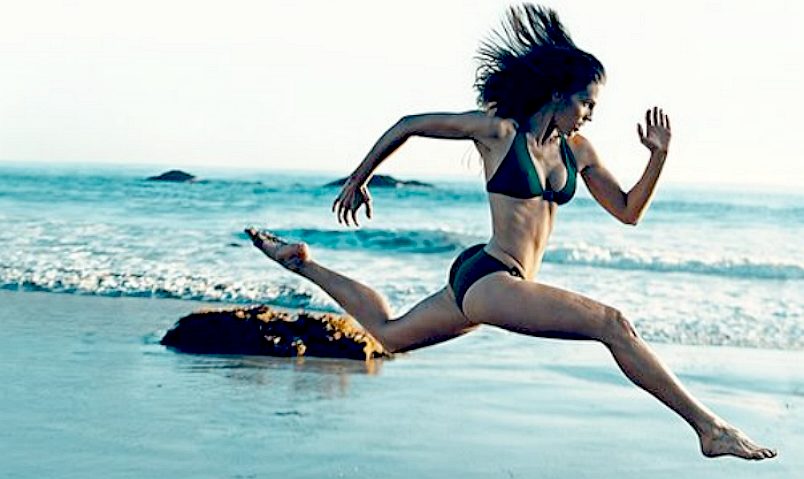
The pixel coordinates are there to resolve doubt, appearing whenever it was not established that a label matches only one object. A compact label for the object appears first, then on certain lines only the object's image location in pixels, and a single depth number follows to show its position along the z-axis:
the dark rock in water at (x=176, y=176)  50.17
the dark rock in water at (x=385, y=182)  46.56
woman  6.07
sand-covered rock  12.23
